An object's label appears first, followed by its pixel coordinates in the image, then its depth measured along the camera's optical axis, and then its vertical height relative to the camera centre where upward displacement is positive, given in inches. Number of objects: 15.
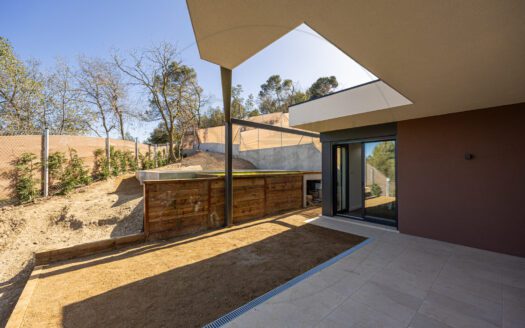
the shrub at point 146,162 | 424.3 +7.0
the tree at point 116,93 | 505.0 +188.1
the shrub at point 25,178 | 218.5 -14.3
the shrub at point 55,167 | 246.4 -2.4
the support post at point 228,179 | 186.1 -13.0
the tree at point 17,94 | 349.1 +133.4
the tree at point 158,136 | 782.0 +118.6
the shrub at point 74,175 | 256.5 -12.8
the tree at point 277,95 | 798.5 +295.8
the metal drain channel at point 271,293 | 75.9 -57.9
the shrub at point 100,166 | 311.8 -1.4
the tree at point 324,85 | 772.0 +309.1
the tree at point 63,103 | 438.0 +140.7
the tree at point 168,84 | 495.2 +217.9
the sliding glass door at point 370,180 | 201.0 -16.2
